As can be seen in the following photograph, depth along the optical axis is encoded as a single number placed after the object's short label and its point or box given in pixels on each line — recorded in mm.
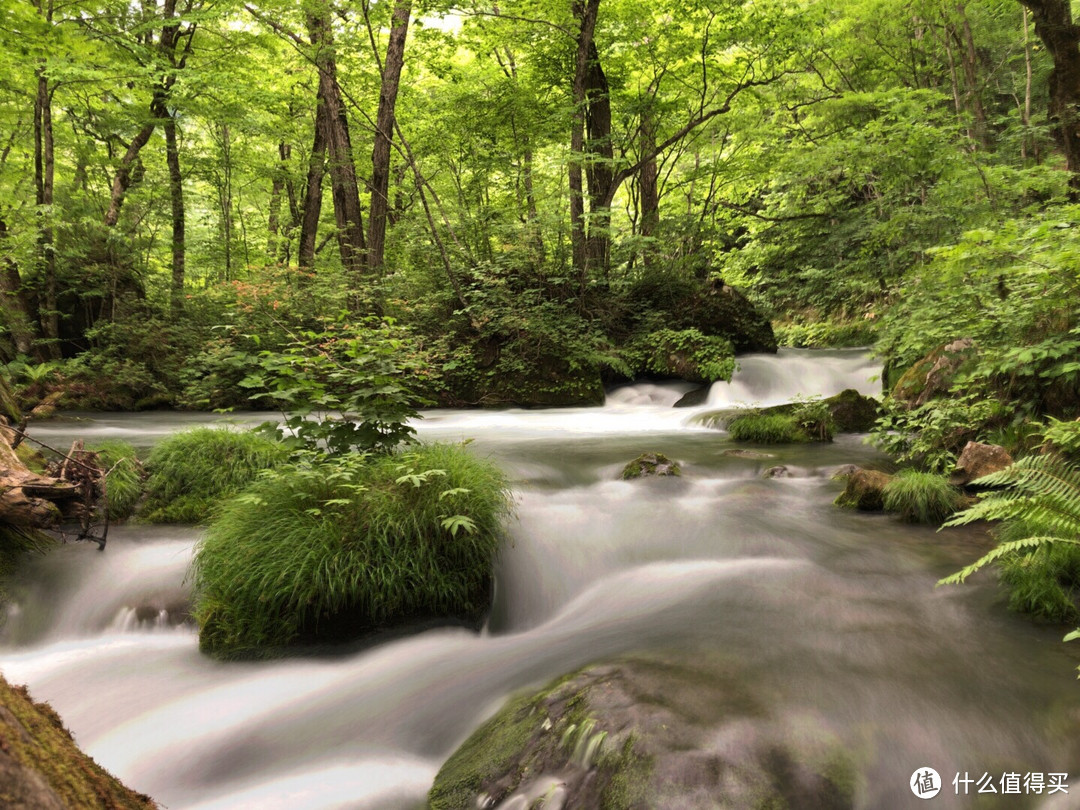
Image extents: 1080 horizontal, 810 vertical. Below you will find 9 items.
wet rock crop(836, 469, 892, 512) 5426
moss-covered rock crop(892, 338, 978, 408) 6742
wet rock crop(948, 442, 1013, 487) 5082
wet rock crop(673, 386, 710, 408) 11375
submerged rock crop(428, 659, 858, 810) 2193
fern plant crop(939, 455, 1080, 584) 3305
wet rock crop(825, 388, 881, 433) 8484
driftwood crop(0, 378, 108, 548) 4453
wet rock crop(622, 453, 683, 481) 6473
